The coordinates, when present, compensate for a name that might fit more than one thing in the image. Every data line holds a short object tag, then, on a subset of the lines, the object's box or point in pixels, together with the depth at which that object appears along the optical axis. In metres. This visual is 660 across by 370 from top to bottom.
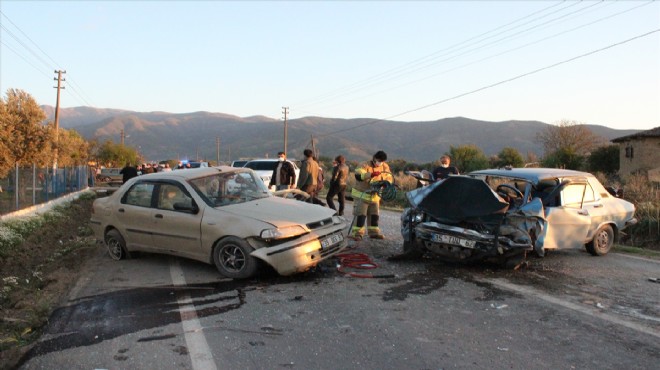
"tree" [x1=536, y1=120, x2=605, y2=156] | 58.61
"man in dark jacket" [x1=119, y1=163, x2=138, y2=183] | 17.89
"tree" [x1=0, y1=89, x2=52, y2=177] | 22.91
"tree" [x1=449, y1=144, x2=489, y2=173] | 46.09
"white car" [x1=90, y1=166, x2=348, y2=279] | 6.54
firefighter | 9.73
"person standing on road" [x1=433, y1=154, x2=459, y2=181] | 10.67
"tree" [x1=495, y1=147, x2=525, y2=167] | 48.09
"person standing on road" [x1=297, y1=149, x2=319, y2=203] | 11.51
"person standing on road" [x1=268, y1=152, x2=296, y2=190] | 12.54
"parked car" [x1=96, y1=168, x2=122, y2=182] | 44.10
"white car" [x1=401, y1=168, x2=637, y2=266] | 6.94
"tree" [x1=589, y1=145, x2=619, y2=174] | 42.47
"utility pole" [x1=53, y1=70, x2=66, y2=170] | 40.71
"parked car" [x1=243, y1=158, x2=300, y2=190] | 19.22
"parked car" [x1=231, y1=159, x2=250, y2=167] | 21.10
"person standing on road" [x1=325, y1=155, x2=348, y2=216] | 11.41
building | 34.75
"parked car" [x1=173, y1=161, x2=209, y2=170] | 22.53
